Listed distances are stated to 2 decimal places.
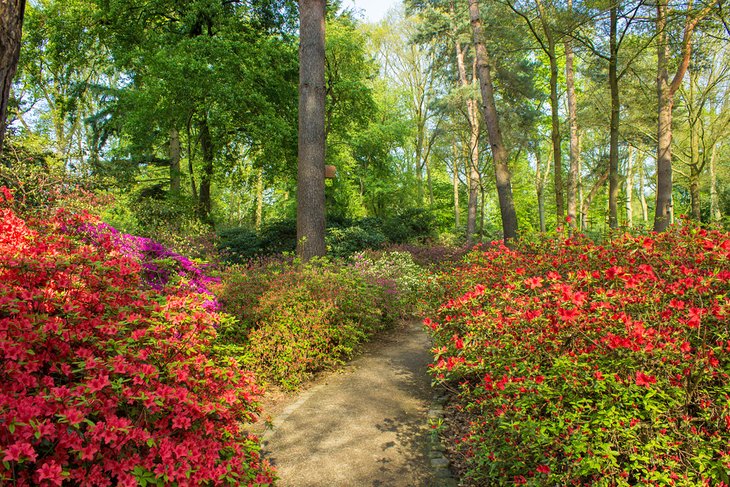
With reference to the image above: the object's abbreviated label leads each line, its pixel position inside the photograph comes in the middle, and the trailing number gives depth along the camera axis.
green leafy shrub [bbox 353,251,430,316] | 6.65
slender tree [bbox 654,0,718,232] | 9.09
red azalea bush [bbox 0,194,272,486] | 1.43
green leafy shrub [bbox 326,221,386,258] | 10.93
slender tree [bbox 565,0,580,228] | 12.34
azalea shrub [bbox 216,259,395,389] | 4.50
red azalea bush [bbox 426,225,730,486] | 1.79
